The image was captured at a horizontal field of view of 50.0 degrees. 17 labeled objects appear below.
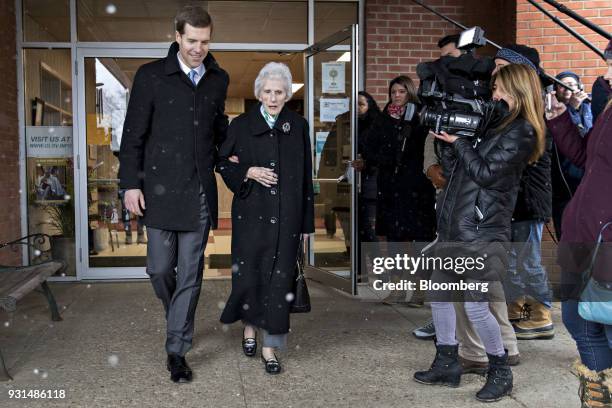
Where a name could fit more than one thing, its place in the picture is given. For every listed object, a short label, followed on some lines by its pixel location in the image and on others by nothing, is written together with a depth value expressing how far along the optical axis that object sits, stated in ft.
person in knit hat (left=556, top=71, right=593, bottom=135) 11.85
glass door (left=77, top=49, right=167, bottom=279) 21.77
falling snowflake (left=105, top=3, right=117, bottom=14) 21.85
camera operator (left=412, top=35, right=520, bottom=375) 12.18
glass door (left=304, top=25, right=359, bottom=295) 20.75
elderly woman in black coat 12.45
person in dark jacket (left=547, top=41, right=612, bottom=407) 8.07
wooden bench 12.16
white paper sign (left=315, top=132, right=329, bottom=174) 22.50
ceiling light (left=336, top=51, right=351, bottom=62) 21.27
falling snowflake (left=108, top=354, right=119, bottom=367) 12.70
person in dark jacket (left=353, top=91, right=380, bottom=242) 19.44
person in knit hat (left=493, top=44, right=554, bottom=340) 14.20
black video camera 10.75
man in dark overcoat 11.84
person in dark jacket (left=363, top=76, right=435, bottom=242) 16.66
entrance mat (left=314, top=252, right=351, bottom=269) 21.13
